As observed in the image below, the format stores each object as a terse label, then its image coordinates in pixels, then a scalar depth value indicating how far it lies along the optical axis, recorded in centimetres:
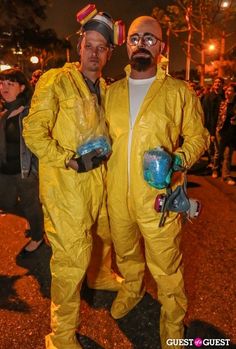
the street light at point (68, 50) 3572
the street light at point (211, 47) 2505
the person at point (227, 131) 713
